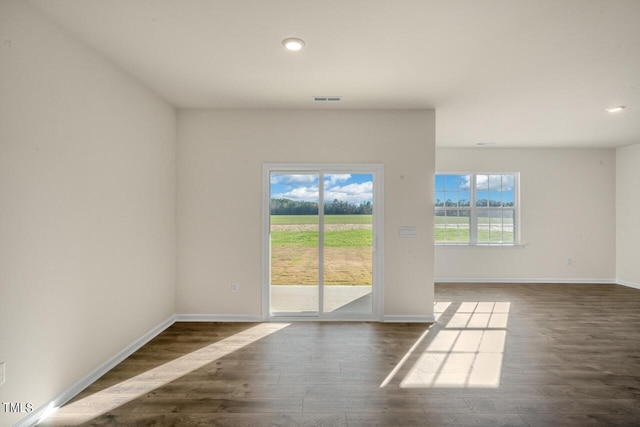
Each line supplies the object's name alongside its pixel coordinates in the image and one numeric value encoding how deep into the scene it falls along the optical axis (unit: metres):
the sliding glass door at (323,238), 4.26
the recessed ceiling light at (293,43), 2.49
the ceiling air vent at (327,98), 3.74
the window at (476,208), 6.77
